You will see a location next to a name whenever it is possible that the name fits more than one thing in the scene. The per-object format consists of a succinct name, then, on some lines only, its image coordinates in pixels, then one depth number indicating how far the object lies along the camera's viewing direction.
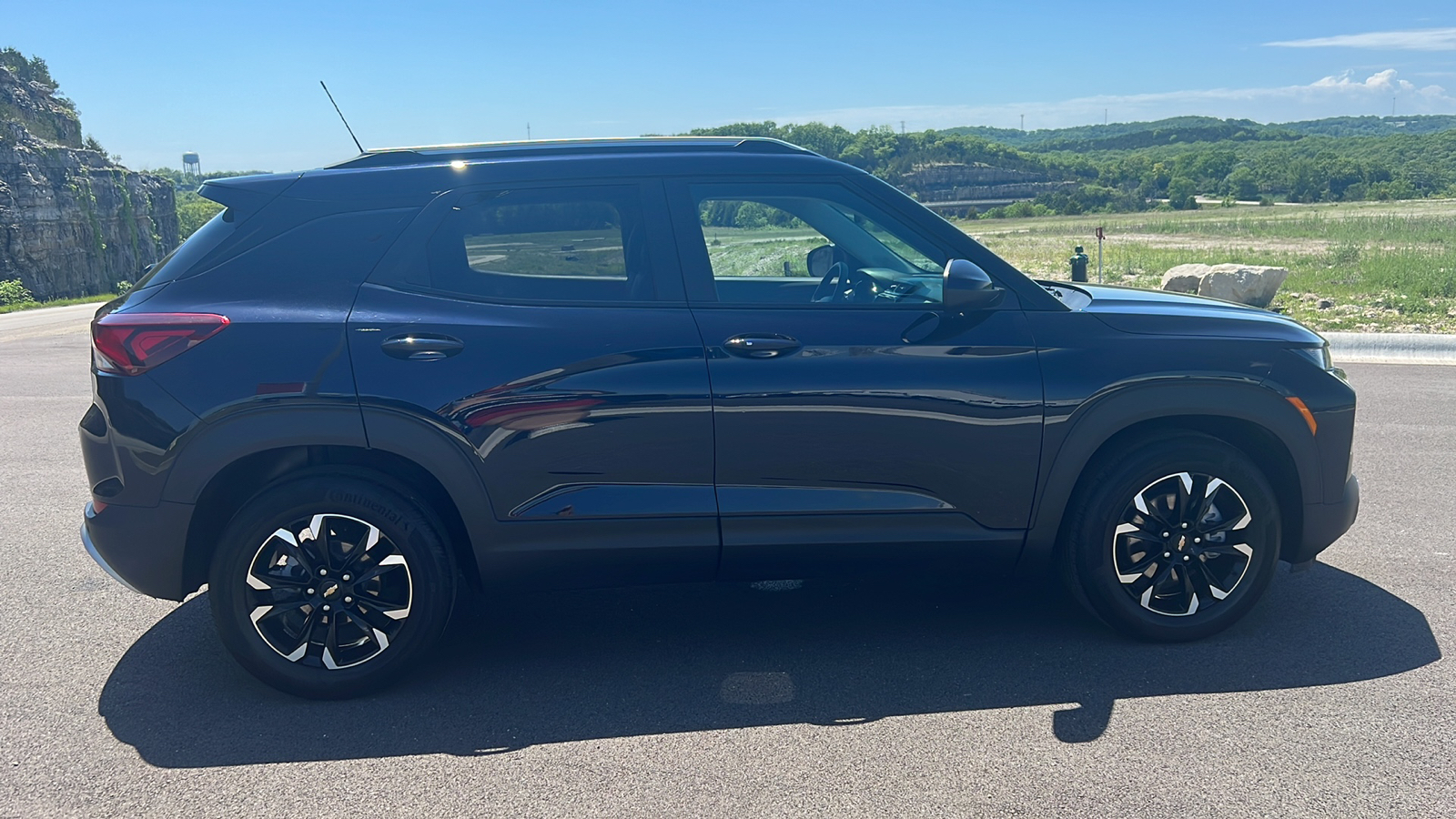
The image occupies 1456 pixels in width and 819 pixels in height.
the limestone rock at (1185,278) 17.56
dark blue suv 3.74
